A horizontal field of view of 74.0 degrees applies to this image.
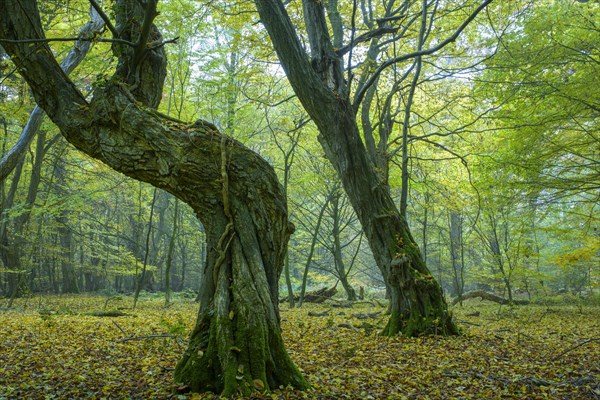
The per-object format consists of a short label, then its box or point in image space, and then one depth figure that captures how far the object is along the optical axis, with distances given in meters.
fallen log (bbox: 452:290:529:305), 13.28
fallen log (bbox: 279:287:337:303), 13.45
